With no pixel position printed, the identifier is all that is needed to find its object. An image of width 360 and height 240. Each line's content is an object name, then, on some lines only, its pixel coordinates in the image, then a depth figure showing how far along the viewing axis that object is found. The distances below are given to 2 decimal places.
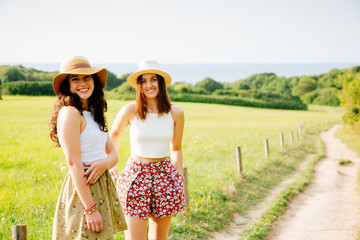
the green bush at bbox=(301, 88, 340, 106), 67.86
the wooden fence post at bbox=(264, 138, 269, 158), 11.26
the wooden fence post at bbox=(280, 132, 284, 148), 13.65
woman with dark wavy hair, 2.43
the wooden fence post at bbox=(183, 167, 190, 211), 5.49
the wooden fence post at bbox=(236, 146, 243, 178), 8.36
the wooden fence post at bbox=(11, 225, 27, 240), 2.41
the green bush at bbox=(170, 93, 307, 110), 48.12
